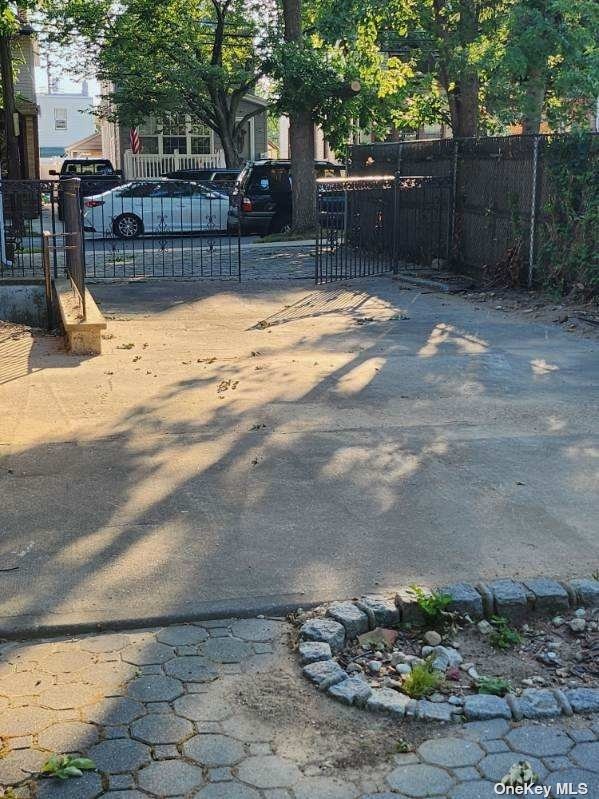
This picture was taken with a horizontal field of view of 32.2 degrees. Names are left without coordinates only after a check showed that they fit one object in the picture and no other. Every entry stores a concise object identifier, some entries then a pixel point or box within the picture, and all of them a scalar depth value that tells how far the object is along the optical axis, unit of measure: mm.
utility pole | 21484
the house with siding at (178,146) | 45531
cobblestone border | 3777
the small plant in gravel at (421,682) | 3939
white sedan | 24328
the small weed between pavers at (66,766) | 3354
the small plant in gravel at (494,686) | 3949
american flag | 43338
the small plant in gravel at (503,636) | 4367
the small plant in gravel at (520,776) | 3336
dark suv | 26469
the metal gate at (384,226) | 16641
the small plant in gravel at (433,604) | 4523
